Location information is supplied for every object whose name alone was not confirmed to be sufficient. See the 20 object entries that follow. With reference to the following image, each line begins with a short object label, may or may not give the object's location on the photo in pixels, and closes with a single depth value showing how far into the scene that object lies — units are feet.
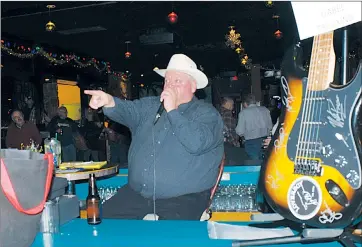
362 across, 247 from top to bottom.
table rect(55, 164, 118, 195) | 8.45
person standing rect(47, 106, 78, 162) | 23.87
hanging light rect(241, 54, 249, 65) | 40.70
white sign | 4.15
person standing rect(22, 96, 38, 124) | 30.76
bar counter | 4.69
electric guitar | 3.92
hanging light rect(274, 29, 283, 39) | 28.89
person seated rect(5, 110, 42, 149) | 21.11
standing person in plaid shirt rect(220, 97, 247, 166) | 20.77
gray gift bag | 4.43
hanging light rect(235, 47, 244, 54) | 37.40
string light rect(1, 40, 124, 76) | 29.00
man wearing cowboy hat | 7.72
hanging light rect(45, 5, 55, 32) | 22.06
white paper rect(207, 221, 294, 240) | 4.81
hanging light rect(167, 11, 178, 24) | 22.21
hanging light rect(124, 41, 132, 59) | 36.40
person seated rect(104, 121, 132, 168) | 23.89
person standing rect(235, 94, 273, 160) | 19.92
